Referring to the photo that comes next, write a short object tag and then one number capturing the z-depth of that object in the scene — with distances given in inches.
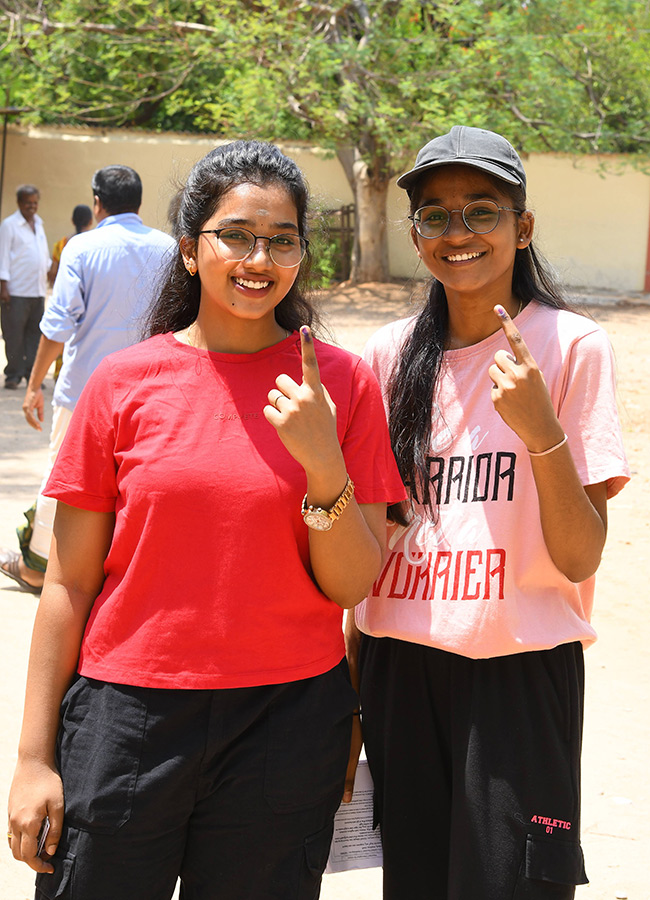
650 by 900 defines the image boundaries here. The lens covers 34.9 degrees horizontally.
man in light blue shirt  193.9
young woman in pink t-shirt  71.9
